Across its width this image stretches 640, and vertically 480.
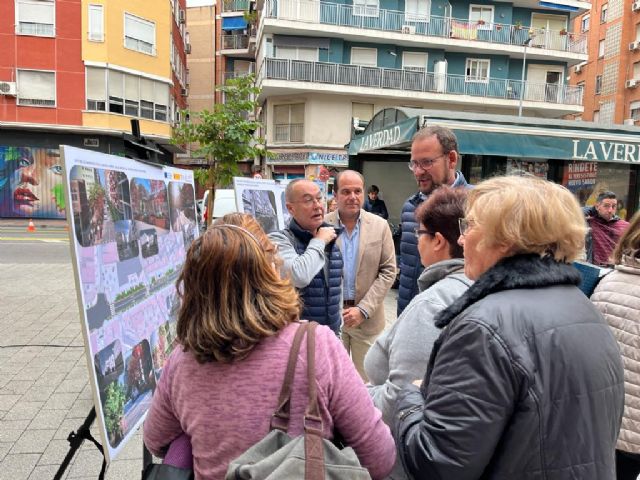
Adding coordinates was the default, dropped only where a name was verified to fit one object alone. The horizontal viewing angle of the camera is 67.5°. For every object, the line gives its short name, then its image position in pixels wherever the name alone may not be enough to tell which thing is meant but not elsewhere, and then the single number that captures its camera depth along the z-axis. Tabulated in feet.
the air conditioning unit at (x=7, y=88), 70.49
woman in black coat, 3.94
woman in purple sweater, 4.38
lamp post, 83.10
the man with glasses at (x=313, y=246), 9.94
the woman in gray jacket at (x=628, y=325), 6.32
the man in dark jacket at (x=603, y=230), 19.92
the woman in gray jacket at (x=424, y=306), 5.37
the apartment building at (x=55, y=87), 71.56
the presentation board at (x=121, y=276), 6.19
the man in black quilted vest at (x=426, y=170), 10.25
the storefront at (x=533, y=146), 23.29
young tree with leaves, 28.94
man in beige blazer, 12.06
